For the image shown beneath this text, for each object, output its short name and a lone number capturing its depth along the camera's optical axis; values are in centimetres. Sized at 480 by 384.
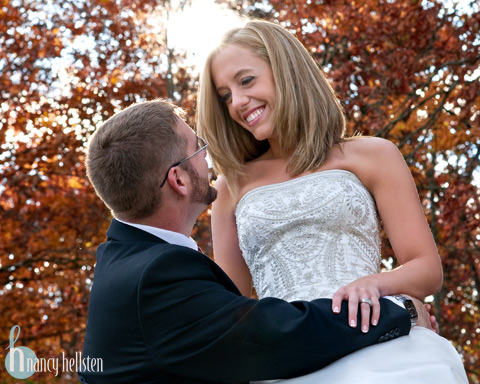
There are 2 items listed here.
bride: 333
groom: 239
